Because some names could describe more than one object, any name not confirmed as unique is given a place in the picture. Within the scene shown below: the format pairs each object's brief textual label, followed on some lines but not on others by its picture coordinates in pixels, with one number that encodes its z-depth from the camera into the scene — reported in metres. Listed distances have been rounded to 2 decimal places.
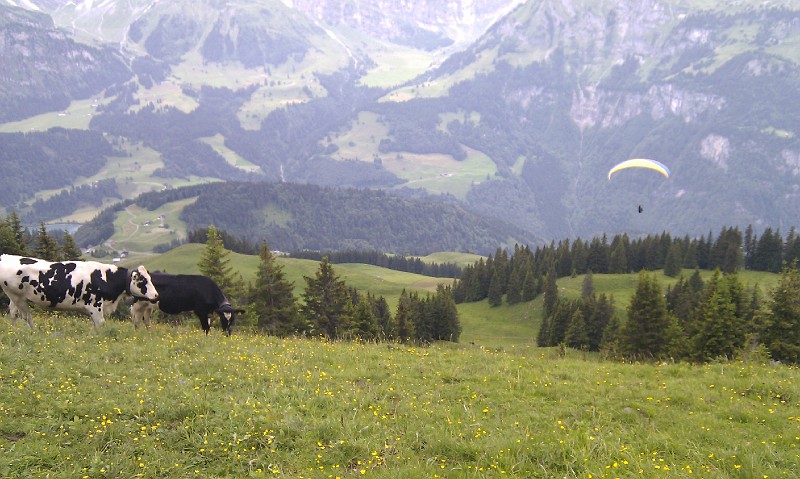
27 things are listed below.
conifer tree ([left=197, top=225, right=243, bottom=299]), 60.59
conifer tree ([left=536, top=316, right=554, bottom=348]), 101.89
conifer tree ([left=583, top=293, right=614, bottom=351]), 95.62
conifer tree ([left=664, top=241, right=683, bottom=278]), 141.75
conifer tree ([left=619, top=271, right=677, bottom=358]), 60.84
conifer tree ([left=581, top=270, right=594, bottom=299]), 132.52
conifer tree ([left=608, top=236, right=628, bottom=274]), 152.12
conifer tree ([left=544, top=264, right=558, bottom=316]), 127.62
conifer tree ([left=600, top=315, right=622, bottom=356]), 79.57
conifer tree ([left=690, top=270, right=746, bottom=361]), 46.97
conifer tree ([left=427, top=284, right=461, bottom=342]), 96.69
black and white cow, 21.39
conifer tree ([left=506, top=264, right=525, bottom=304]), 144.88
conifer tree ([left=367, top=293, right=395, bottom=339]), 78.70
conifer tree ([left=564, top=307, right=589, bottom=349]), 90.12
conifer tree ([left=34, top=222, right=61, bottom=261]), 54.13
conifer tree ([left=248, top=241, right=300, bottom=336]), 62.88
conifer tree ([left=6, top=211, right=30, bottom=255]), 54.78
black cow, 25.42
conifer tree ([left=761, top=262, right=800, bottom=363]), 45.41
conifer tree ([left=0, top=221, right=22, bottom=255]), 52.00
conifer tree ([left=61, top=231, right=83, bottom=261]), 57.20
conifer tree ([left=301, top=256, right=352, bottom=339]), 62.38
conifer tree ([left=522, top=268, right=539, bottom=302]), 142.00
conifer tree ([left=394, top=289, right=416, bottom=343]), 62.94
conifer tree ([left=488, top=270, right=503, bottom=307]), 148.62
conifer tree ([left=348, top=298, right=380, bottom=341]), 60.66
